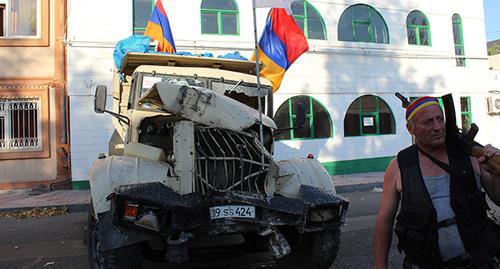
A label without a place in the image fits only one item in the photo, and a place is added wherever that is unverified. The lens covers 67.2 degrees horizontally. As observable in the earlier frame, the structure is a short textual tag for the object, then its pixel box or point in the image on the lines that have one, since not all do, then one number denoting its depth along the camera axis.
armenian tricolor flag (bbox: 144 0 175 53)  9.45
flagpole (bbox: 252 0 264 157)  3.92
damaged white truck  3.08
